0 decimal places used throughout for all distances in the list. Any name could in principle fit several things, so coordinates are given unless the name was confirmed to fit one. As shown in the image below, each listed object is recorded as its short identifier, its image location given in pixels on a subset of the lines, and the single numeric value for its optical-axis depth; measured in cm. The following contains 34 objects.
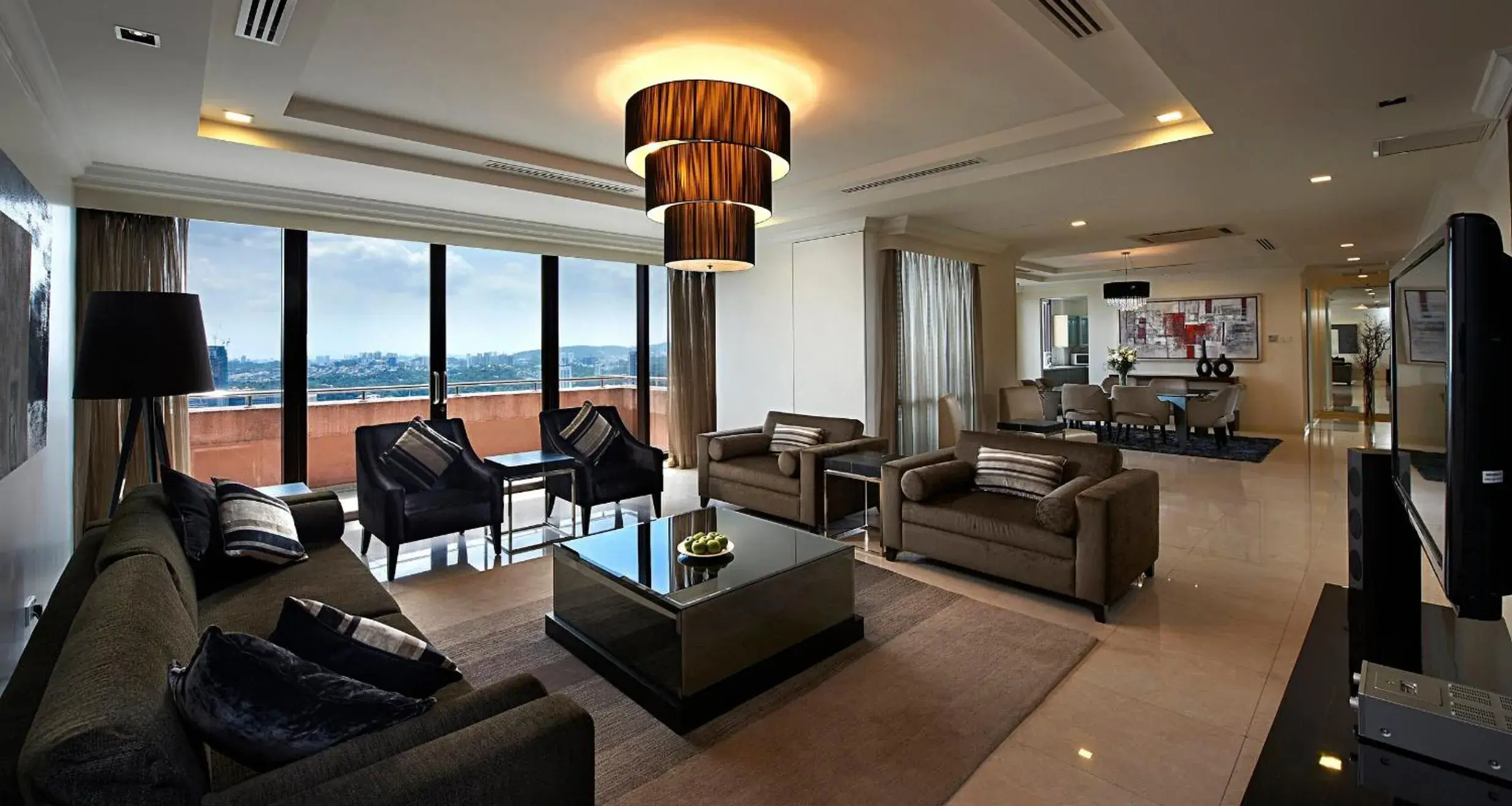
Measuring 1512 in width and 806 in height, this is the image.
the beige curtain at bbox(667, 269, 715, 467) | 770
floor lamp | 309
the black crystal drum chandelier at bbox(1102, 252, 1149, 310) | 909
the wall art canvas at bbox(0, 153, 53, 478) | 223
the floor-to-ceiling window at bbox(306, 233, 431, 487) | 551
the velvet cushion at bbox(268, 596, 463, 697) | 144
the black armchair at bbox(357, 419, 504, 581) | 394
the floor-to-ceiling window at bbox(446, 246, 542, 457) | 616
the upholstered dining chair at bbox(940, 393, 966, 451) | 692
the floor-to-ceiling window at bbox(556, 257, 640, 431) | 696
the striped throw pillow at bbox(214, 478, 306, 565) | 269
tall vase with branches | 1127
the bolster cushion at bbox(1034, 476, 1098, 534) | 336
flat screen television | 112
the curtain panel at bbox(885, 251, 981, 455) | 685
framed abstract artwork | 1046
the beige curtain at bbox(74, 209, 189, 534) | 438
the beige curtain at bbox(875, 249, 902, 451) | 641
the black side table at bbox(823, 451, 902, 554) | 451
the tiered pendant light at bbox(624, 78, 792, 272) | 297
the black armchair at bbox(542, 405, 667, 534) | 490
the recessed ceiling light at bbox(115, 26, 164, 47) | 246
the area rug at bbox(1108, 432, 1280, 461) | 806
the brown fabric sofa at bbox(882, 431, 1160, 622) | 330
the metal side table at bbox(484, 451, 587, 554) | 453
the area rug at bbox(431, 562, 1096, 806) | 213
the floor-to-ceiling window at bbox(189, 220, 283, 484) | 501
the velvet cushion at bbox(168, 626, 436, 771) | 121
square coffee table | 255
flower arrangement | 997
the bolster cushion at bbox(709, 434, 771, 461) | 553
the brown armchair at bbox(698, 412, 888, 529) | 484
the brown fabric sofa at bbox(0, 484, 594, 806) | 102
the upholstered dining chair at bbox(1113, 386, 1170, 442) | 853
